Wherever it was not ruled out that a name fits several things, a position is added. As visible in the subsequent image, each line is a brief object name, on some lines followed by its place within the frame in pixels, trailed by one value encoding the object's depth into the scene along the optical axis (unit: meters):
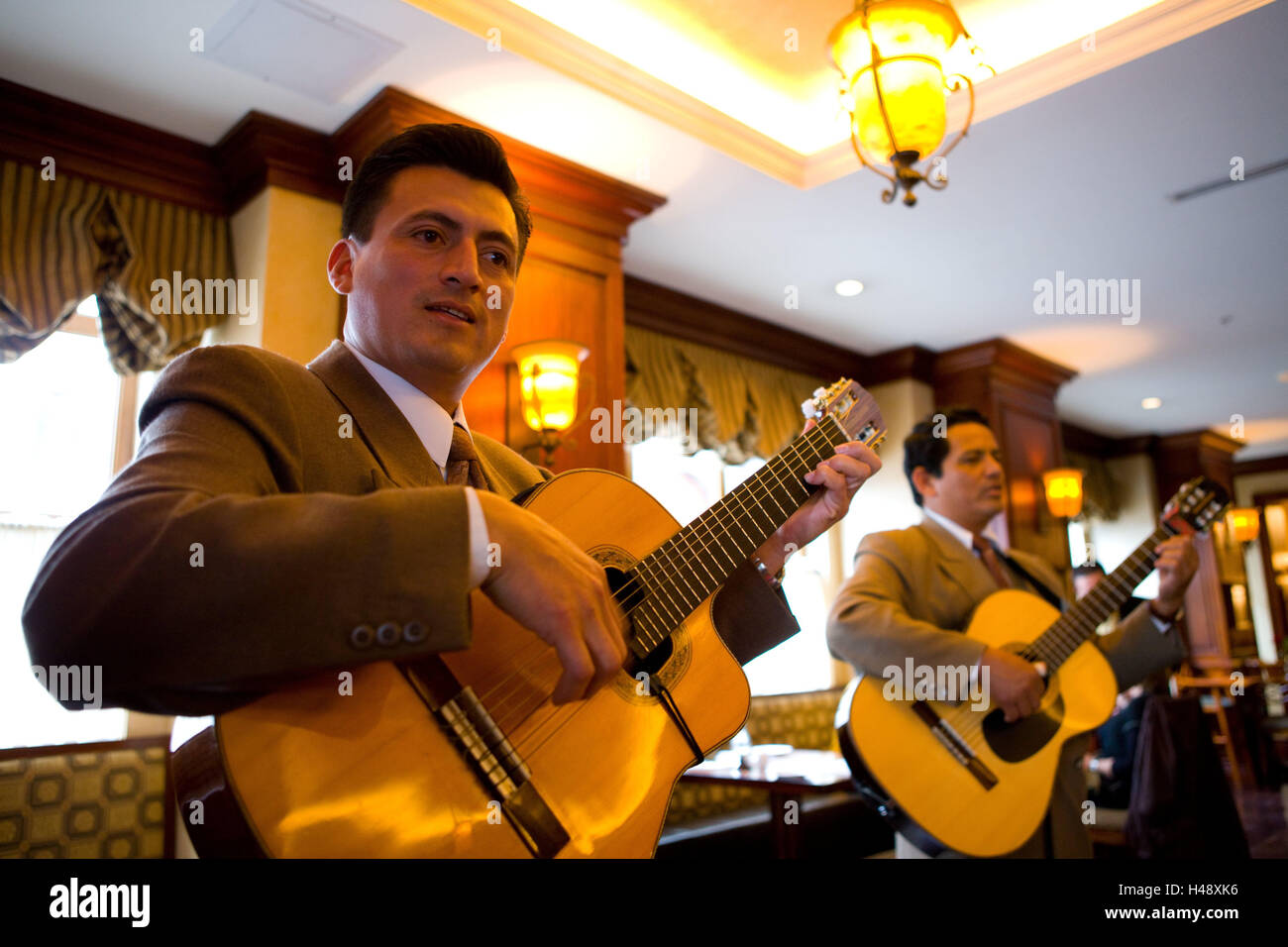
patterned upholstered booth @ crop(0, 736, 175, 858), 2.96
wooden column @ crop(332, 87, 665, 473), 3.70
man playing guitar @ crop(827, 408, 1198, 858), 2.28
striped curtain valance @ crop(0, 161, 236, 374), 3.18
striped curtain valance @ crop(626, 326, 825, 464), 5.36
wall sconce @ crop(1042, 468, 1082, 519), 6.70
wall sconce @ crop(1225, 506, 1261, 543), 9.36
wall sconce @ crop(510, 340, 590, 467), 3.52
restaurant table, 3.44
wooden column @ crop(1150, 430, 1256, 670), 9.72
